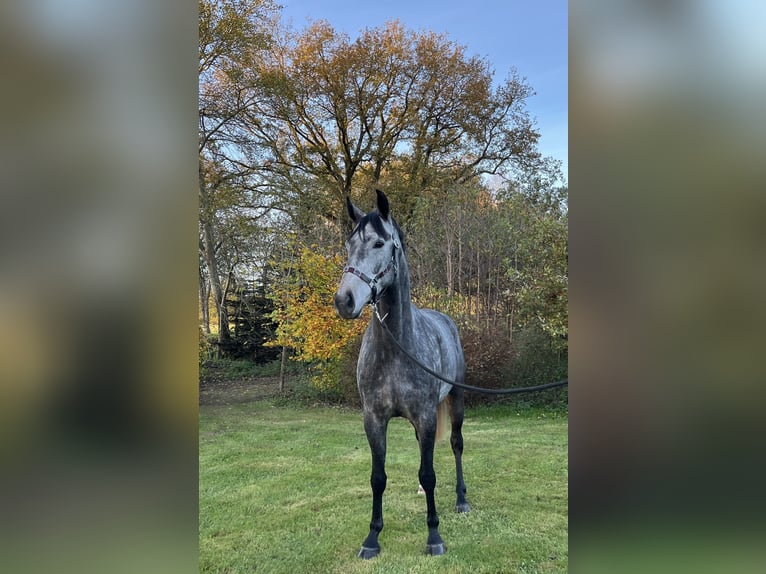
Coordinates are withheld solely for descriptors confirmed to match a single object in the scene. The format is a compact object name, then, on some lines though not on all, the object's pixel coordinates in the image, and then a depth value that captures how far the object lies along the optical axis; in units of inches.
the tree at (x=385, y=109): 415.8
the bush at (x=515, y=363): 292.5
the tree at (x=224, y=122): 383.2
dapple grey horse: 98.7
